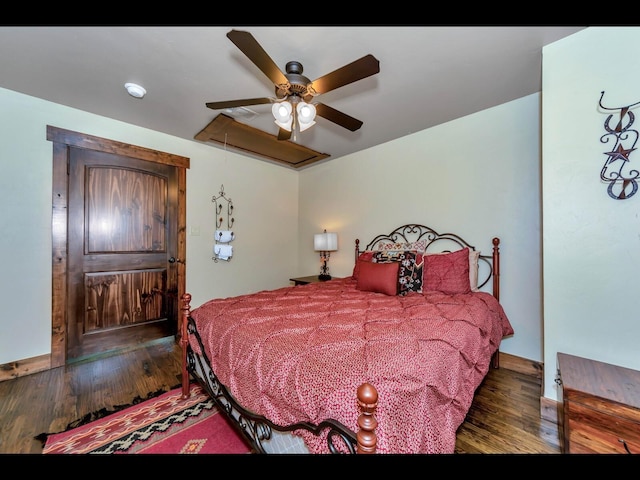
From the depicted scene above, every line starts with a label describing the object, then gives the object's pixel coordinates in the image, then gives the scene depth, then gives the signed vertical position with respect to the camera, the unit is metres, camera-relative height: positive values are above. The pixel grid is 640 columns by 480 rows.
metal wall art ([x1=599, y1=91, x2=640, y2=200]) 1.45 +0.52
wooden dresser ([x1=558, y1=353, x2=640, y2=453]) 1.13 -0.77
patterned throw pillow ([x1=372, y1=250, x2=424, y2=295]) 2.39 -0.26
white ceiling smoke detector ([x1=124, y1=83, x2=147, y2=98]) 2.16 +1.30
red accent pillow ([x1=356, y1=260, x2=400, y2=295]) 2.37 -0.34
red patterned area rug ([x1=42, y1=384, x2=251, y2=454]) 1.46 -1.19
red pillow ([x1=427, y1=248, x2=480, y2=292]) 2.45 -0.27
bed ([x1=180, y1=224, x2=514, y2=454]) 0.91 -0.53
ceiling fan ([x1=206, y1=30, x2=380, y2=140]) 1.39 +0.99
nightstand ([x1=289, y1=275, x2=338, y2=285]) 3.62 -0.56
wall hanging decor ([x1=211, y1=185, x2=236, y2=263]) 3.43 +0.18
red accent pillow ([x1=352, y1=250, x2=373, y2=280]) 2.89 -0.18
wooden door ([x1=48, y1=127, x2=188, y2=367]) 2.53 -0.05
